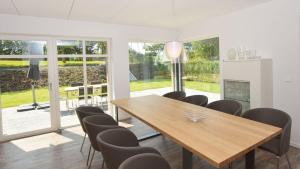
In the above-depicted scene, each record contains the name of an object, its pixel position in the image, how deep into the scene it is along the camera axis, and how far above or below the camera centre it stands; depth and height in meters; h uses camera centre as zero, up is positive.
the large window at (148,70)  5.63 +0.12
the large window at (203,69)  5.03 +0.10
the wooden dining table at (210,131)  1.58 -0.58
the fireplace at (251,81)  3.49 -0.17
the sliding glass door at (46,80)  4.23 -0.09
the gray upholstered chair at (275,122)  2.25 -0.65
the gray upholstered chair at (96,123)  2.39 -0.64
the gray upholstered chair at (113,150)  1.71 -0.67
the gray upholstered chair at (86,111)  3.06 -0.57
